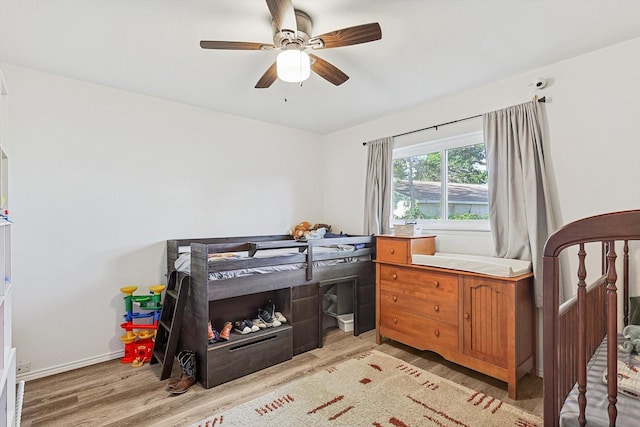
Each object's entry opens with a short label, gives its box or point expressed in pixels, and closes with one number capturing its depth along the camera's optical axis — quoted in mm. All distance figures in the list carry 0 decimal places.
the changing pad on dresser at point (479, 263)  2232
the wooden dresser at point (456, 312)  2213
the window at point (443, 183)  2967
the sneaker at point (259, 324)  2715
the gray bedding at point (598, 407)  979
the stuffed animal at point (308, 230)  3880
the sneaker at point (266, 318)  2786
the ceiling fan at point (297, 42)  1656
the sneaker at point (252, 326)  2652
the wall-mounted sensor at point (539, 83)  2439
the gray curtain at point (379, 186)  3539
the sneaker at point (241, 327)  2613
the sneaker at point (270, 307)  2956
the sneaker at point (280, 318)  2854
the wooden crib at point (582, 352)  937
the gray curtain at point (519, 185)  2400
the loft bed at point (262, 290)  2393
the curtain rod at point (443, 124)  2455
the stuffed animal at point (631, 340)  1449
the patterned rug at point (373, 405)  1902
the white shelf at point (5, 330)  1416
